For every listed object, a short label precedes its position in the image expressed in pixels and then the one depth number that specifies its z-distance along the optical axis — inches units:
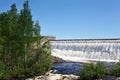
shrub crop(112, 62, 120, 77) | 407.0
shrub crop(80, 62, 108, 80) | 402.2
